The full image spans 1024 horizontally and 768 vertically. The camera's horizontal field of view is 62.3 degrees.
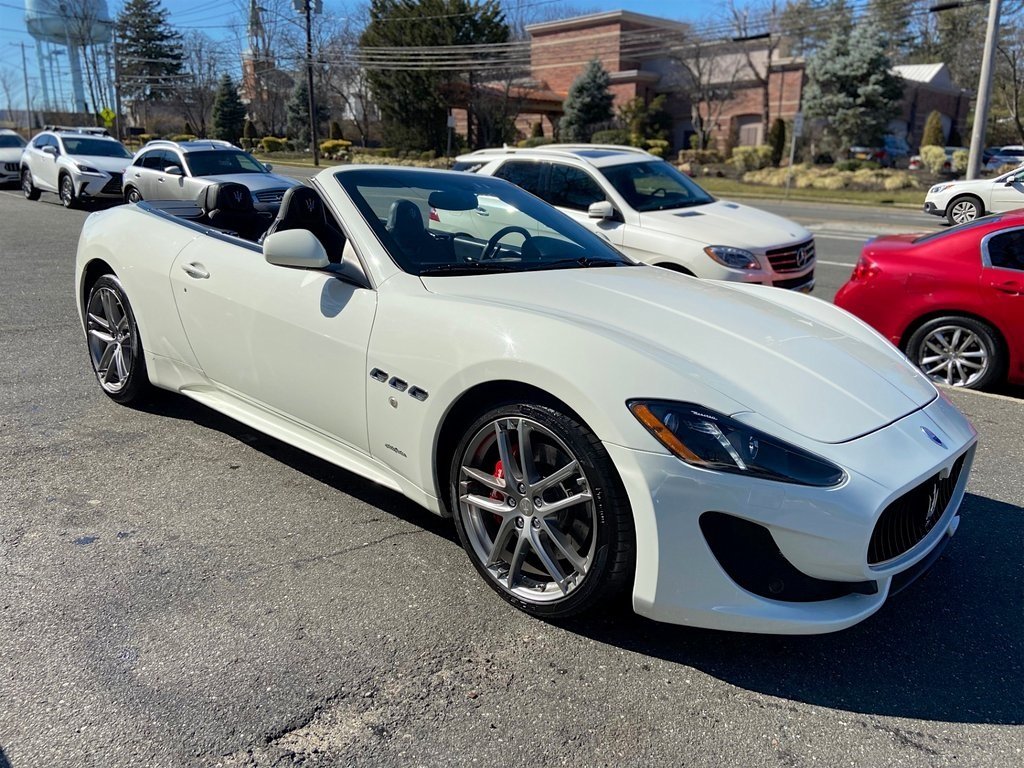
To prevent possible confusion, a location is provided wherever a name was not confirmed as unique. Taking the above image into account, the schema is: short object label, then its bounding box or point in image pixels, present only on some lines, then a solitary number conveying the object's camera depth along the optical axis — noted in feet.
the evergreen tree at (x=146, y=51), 258.37
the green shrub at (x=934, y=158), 119.34
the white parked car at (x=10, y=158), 78.84
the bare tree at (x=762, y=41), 164.18
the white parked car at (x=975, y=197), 59.31
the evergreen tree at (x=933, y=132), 145.48
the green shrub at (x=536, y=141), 156.56
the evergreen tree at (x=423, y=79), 175.83
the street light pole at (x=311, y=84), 144.43
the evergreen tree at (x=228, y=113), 212.43
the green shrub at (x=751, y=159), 128.57
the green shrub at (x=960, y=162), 116.88
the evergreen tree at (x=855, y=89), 141.28
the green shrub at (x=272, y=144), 192.33
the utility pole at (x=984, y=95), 70.44
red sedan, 19.45
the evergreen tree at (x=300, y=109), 211.41
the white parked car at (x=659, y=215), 25.91
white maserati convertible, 8.44
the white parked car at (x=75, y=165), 58.90
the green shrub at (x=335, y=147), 179.32
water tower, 223.30
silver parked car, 49.65
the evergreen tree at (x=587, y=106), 168.35
